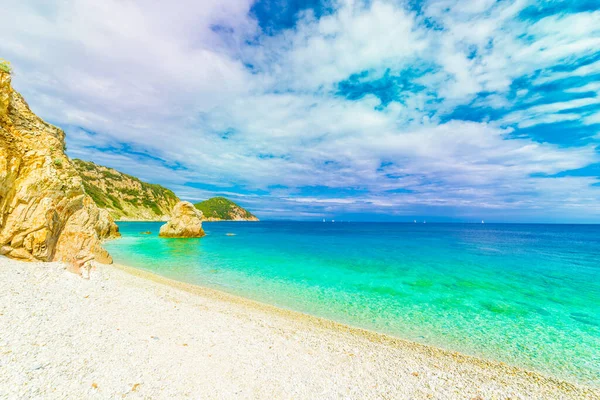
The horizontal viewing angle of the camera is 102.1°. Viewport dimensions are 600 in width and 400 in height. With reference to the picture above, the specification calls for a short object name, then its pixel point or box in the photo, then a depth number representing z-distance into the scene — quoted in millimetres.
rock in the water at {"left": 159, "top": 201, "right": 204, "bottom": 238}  67688
